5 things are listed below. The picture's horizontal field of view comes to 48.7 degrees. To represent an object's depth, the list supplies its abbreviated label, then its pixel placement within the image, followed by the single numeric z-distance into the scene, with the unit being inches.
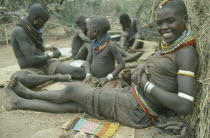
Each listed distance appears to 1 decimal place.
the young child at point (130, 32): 255.3
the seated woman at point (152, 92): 84.9
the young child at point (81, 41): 188.1
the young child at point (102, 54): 136.9
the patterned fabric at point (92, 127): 95.7
